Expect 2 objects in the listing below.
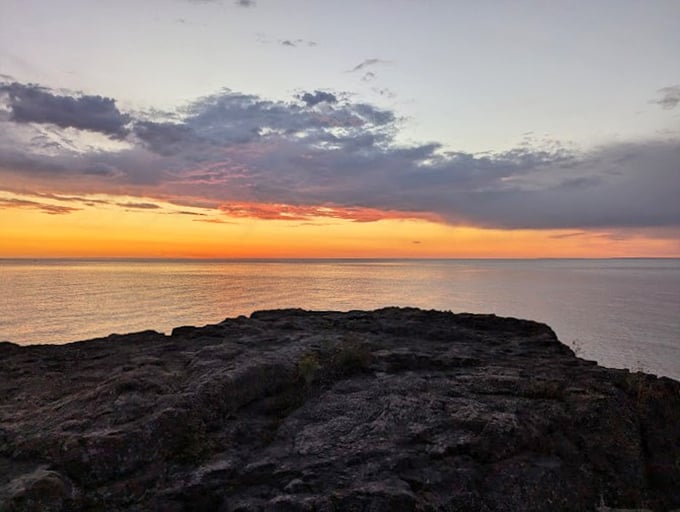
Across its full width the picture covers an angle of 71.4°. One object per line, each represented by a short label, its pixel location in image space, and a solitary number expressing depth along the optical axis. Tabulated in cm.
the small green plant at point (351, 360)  1477
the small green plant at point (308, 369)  1383
